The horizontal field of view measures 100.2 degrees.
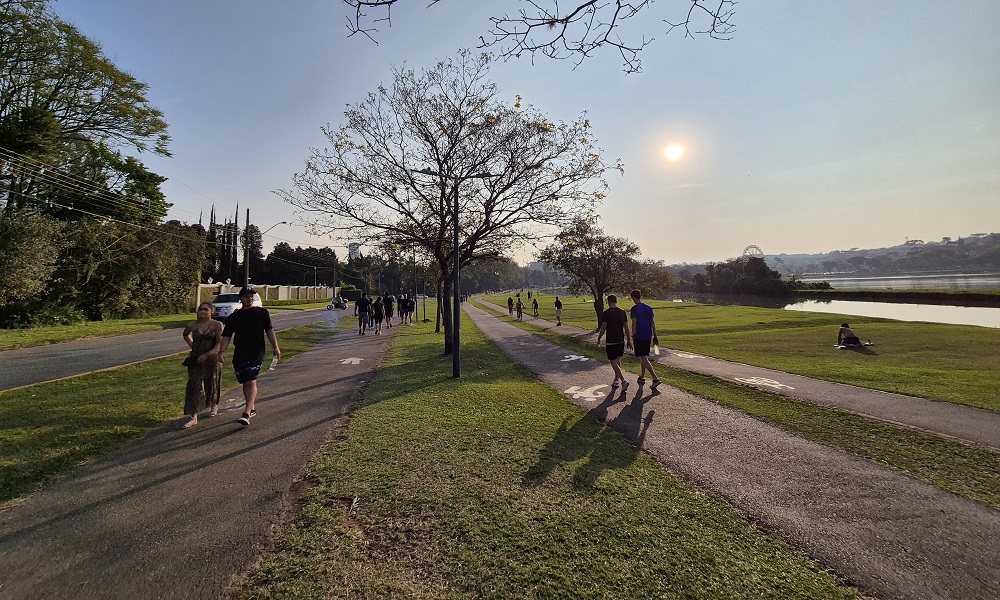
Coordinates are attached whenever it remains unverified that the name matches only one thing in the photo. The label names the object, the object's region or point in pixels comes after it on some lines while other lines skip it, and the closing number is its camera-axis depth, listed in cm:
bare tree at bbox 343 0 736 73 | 335
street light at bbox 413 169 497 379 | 938
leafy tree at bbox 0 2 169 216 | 2061
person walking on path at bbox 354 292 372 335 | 2072
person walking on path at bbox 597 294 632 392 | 791
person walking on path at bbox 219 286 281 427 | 577
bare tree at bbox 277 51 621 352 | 1243
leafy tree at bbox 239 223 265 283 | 7119
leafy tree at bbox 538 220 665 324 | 2541
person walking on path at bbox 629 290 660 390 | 812
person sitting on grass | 1469
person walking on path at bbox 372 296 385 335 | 2066
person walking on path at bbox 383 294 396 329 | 2342
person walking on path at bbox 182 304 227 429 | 577
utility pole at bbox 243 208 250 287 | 2757
